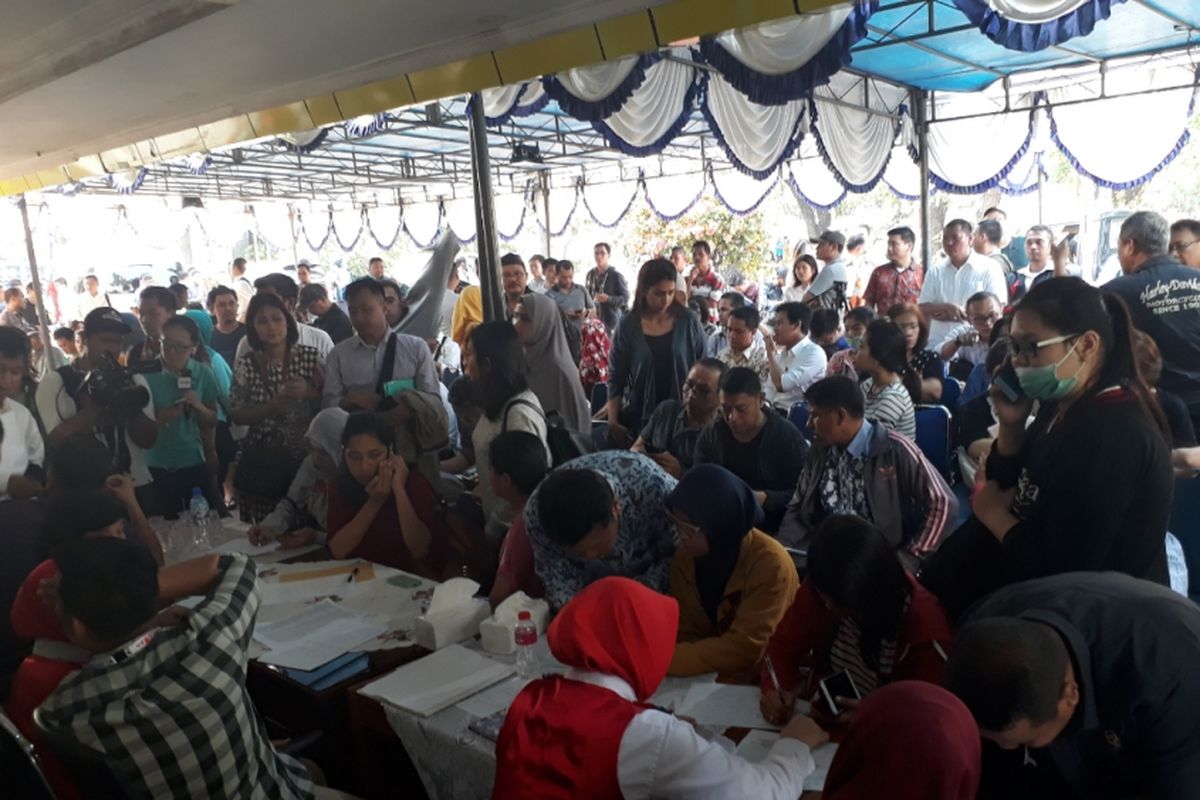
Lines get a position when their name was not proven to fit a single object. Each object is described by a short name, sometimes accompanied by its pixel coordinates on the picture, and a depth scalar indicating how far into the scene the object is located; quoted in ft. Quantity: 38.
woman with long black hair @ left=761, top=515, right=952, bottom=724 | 6.40
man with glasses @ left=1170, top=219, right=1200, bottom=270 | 14.67
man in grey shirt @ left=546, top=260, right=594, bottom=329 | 28.30
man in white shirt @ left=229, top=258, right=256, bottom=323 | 36.99
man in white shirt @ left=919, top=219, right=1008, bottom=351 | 21.01
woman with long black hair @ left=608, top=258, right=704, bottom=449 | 15.12
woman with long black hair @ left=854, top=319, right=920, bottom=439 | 12.67
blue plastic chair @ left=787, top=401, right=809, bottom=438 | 15.24
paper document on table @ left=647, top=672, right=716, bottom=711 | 6.85
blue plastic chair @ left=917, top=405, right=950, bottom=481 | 14.01
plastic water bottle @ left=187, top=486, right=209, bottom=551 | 12.21
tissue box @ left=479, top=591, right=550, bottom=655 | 7.89
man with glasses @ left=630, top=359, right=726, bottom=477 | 12.99
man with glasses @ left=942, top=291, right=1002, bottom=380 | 18.22
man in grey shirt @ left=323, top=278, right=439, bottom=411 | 13.67
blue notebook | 7.69
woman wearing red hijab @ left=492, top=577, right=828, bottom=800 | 4.98
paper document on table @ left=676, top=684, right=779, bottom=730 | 6.55
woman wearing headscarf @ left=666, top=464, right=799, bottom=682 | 7.39
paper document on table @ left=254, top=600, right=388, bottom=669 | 8.18
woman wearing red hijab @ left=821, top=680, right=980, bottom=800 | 4.30
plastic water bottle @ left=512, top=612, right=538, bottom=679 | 7.53
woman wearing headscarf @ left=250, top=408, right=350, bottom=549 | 11.89
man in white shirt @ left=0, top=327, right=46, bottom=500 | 12.67
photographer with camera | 14.16
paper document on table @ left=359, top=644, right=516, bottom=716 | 7.03
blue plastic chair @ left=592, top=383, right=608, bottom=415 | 20.03
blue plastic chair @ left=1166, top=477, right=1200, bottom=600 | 11.54
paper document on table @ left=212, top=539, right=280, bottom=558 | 11.57
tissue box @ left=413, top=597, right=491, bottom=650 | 8.16
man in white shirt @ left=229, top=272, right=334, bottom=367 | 14.96
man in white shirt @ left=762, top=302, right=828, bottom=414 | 17.04
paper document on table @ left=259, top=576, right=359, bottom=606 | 9.75
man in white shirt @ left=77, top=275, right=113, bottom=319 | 40.63
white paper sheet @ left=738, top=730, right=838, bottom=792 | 5.70
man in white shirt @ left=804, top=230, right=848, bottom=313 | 24.21
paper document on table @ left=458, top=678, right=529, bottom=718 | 6.93
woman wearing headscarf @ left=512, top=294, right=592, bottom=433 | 14.61
